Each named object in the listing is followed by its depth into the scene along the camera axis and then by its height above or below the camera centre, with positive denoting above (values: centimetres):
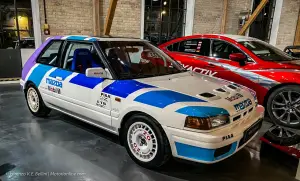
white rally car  206 -63
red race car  359 -44
